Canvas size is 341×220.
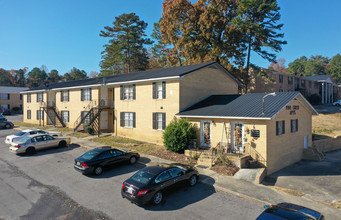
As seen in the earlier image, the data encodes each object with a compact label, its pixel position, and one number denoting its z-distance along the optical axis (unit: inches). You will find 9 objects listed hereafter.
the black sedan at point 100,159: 497.4
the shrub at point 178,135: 674.0
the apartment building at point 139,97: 775.1
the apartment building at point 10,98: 2336.4
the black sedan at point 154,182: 351.6
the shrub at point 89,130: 1004.9
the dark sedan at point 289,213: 253.3
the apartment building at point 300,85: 1647.4
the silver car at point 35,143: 684.7
